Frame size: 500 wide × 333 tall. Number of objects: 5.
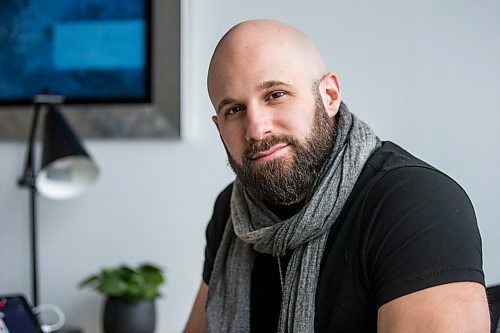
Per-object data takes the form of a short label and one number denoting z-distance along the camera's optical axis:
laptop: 1.28
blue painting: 2.11
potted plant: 1.94
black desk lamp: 1.99
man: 0.94
